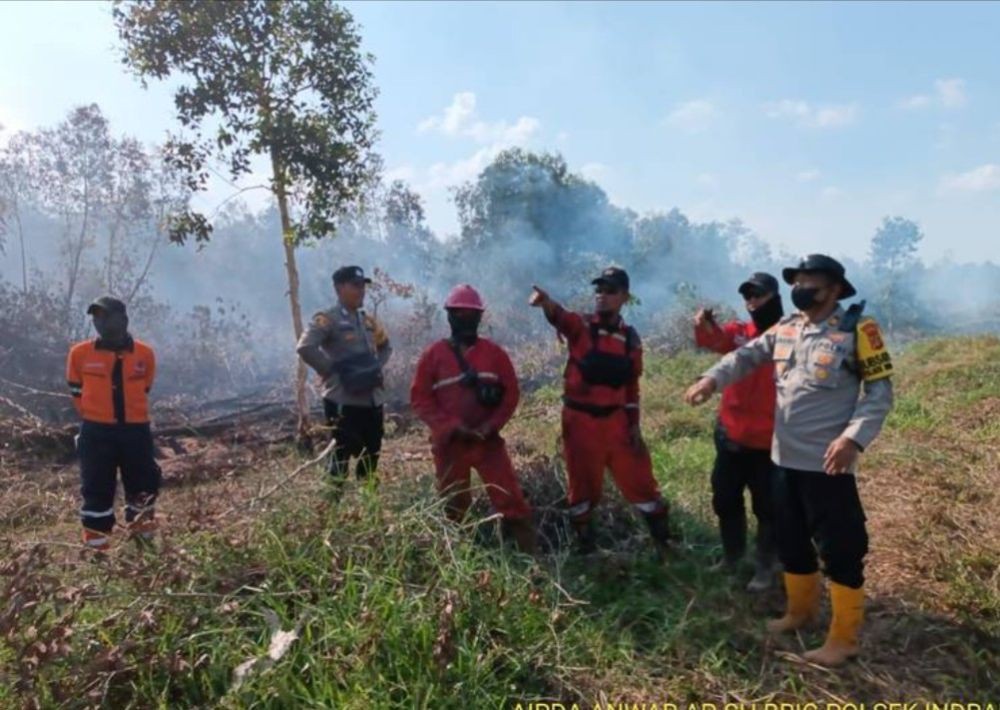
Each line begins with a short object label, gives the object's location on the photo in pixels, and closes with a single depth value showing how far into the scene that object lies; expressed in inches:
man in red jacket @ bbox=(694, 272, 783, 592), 153.9
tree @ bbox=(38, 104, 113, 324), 667.4
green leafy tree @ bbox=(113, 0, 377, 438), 279.0
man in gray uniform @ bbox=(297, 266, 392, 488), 198.2
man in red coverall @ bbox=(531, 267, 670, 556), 170.9
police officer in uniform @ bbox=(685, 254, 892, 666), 120.8
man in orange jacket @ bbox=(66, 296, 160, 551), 195.9
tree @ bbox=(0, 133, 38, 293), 666.2
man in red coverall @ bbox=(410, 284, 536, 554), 166.1
